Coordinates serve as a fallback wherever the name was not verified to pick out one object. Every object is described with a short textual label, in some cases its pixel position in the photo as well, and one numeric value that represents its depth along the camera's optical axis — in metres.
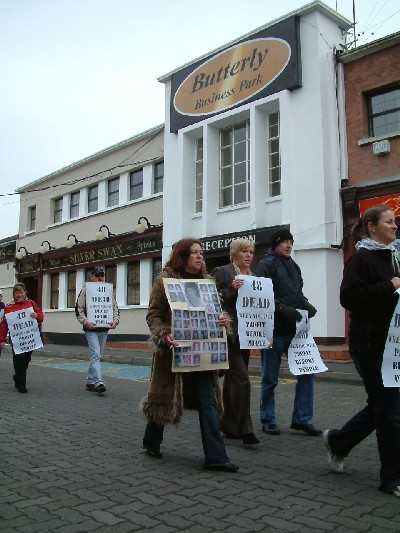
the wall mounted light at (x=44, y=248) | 26.94
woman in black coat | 3.68
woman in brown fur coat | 4.28
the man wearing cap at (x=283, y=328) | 5.68
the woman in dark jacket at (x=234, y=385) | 5.10
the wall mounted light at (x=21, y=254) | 28.83
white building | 14.87
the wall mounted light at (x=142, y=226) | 20.86
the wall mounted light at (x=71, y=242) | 25.00
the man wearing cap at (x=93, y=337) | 8.96
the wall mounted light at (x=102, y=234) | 22.88
